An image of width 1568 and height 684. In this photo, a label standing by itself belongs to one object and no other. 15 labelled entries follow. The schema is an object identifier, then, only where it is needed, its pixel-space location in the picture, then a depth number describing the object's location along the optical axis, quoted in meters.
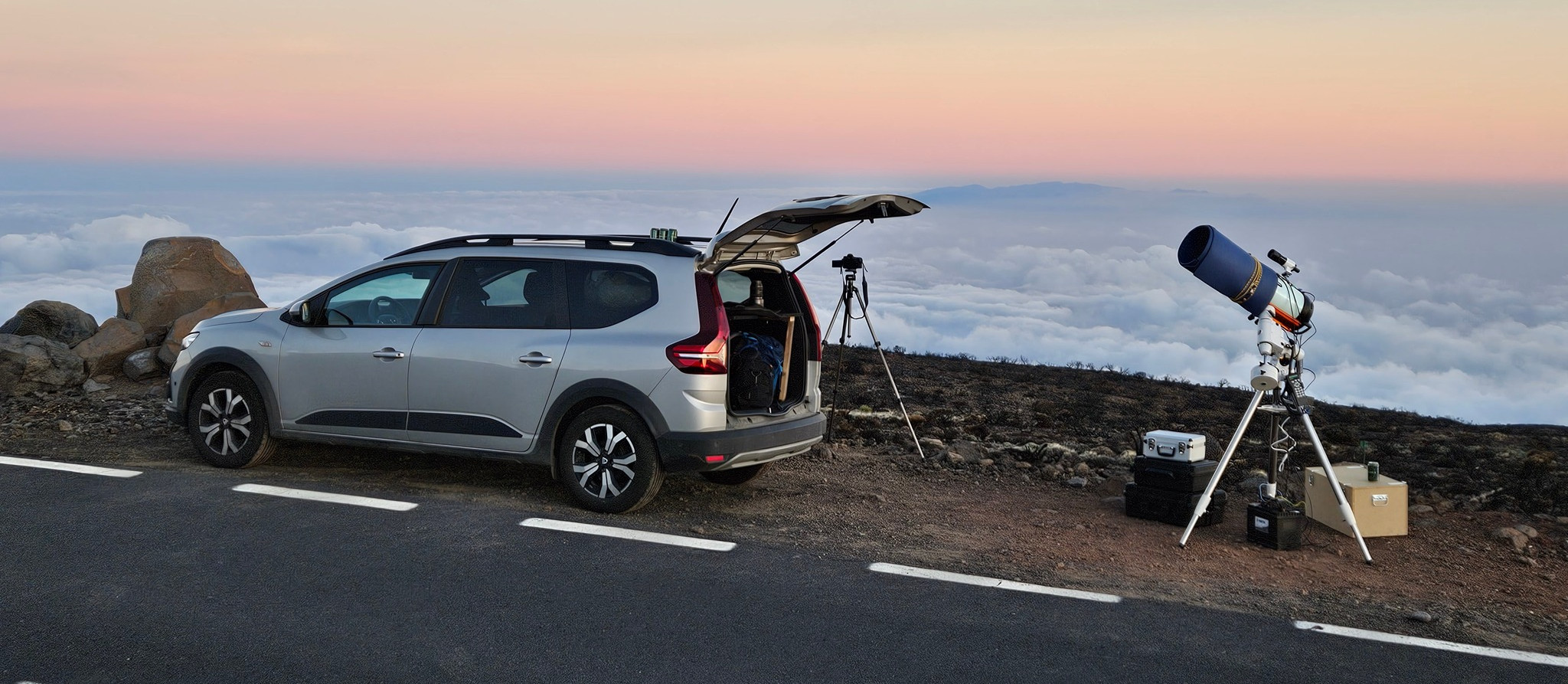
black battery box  7.56
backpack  7.78
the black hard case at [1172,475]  8.00
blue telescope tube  7.53
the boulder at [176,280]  13.78
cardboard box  7.93
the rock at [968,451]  10.42
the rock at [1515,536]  7.99
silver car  7.54
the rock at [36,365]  12.08
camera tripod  10.23
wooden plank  8.18
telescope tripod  7.44
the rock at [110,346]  12.72
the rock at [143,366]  12.69
